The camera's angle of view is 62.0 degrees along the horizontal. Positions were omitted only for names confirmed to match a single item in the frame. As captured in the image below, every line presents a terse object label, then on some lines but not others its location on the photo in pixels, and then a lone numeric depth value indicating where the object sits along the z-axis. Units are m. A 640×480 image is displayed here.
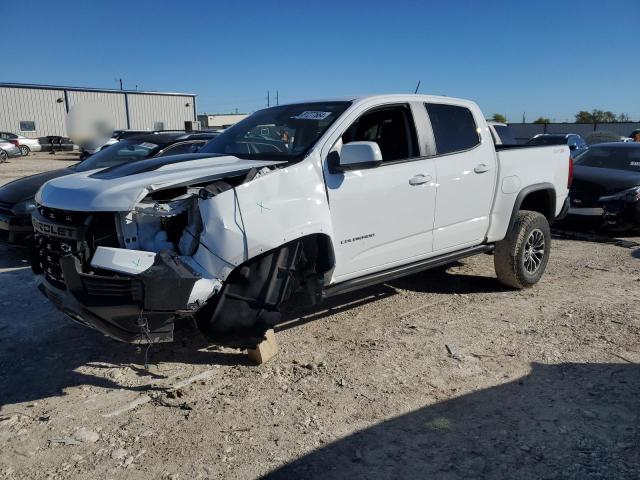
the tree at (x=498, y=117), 53.63
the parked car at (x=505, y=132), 16.66
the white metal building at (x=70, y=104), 40.91
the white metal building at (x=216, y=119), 65.47
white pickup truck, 3.19
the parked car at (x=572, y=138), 19.10
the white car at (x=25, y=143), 31.36
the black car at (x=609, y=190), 8.27
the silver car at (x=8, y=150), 26.95
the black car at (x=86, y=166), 6.36
